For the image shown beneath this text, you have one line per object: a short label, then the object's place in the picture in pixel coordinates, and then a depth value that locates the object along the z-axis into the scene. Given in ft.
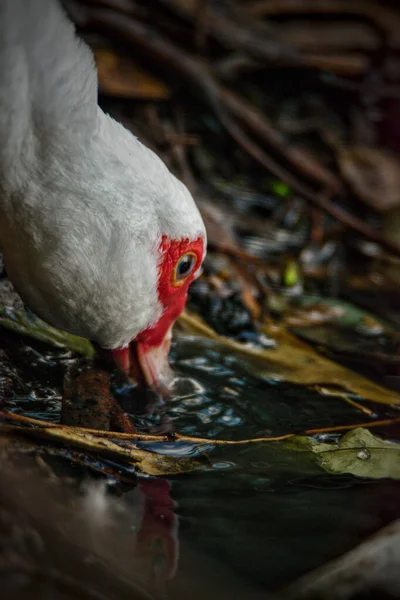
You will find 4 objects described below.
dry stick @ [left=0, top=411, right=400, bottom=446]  9.56
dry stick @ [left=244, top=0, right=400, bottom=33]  26.45
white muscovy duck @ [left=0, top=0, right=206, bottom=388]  10.61
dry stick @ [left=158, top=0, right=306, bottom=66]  23.57
